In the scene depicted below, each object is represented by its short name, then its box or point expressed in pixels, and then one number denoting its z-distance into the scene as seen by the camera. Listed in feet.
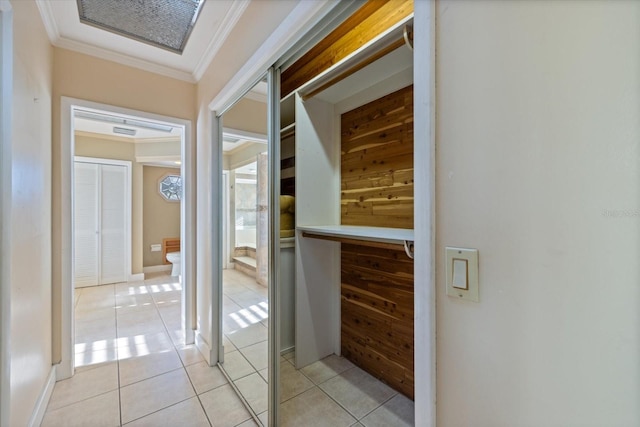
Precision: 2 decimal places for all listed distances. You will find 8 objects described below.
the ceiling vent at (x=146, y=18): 5.65
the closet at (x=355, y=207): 5.45
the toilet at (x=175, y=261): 15.92
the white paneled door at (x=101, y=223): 13.57
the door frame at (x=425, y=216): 2.23
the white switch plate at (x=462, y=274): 2.04
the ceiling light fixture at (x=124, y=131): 13.05
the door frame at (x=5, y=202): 3.54
